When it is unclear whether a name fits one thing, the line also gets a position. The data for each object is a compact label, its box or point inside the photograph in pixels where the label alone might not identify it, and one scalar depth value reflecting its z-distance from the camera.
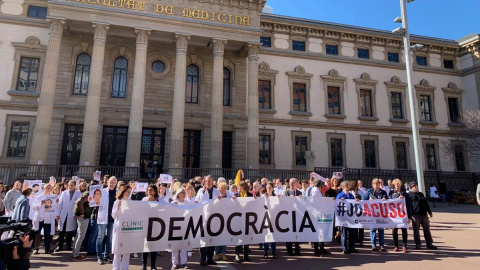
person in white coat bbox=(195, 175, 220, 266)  7.74
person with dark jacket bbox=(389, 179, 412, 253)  9.04
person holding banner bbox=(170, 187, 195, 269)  7.23
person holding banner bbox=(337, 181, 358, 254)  8.86
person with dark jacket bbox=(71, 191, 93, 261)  8.09
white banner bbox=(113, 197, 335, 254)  6.88
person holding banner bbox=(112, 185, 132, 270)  6.58
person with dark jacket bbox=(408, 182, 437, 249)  9.37
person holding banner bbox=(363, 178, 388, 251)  9.83
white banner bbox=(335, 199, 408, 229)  9.12
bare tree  27.52
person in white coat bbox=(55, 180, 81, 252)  9.09
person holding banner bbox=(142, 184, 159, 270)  6.87
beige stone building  21.94
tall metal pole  14.54
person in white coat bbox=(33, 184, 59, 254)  8.66
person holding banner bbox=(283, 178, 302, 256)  10.29
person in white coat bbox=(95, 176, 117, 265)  7.70
